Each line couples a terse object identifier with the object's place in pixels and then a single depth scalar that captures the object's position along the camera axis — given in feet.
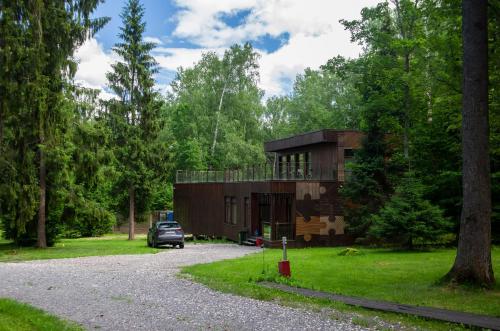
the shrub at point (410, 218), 70.03
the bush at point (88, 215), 93.86
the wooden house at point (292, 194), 89.25
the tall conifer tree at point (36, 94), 82.12
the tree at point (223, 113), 171.73
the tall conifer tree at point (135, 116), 121.60
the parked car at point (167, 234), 92.48
